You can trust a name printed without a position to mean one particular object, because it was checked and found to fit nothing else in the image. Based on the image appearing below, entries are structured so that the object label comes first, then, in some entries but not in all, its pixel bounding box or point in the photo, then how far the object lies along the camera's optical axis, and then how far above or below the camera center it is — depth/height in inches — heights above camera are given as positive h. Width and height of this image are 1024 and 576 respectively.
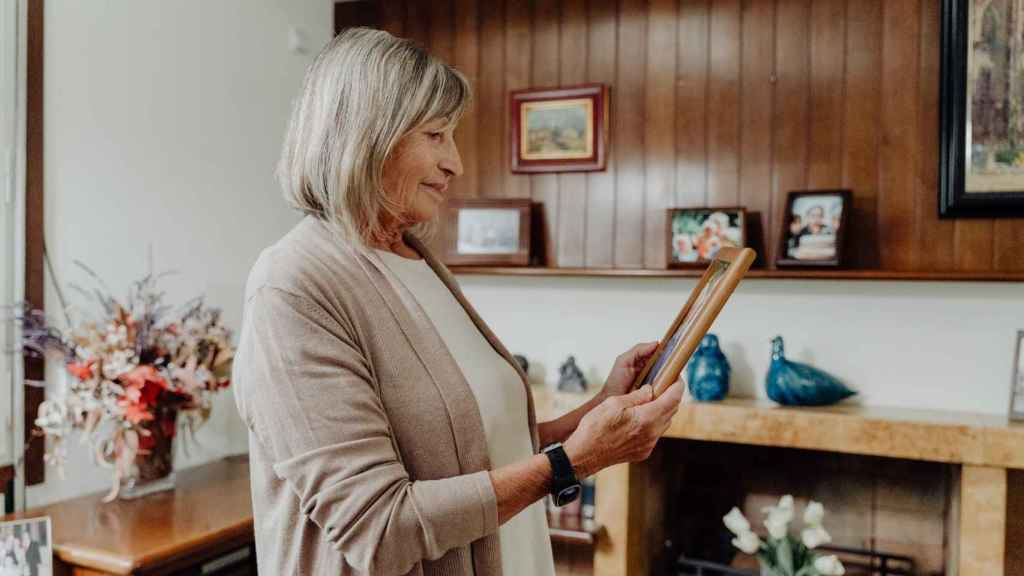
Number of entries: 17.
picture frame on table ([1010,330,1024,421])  82.8 -11.3
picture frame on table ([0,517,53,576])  60.4 -20.9
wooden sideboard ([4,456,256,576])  63.6 -22.0
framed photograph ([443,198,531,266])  105.7 +5.7
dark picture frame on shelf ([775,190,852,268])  88.9 +5.5
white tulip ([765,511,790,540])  84.3 -26.1
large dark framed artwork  85.1 +18.1
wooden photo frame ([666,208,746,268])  94.9 +5.1
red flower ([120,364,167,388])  72.6 -9.5
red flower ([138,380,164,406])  74.1 -11.2
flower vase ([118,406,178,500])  76.9 -18.4
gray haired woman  35.9 -5.2
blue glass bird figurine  87.4 -11.8
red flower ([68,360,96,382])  72.0 -8.8
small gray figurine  100.1 -12.9
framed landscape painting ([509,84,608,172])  103.1 +19.0
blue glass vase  91.7 -11.1
